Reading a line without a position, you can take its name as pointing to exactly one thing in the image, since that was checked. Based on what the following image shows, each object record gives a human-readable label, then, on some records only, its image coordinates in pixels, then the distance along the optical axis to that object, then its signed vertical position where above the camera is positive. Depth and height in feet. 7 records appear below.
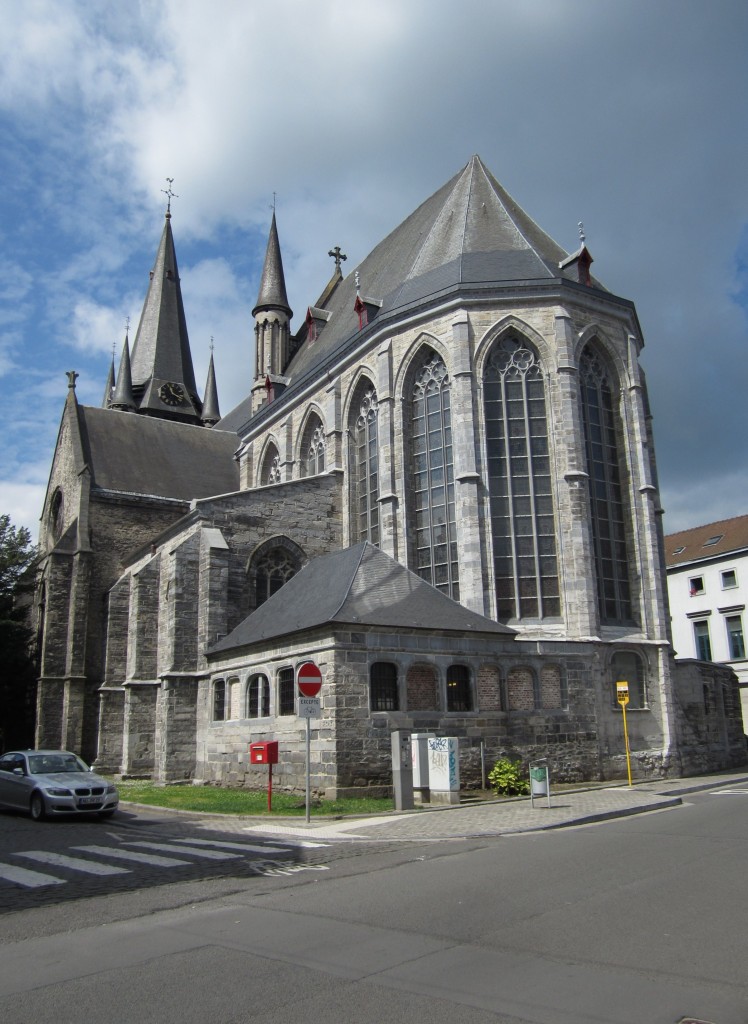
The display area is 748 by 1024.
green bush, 52.24 -3.80
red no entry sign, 41.06 +1.98
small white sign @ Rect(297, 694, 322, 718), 40.86 +0.71
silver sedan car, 44.09 -2.97
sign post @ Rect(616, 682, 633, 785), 56.70 +1.38
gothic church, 55.77 +12.92
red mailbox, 47.37 -1.60
